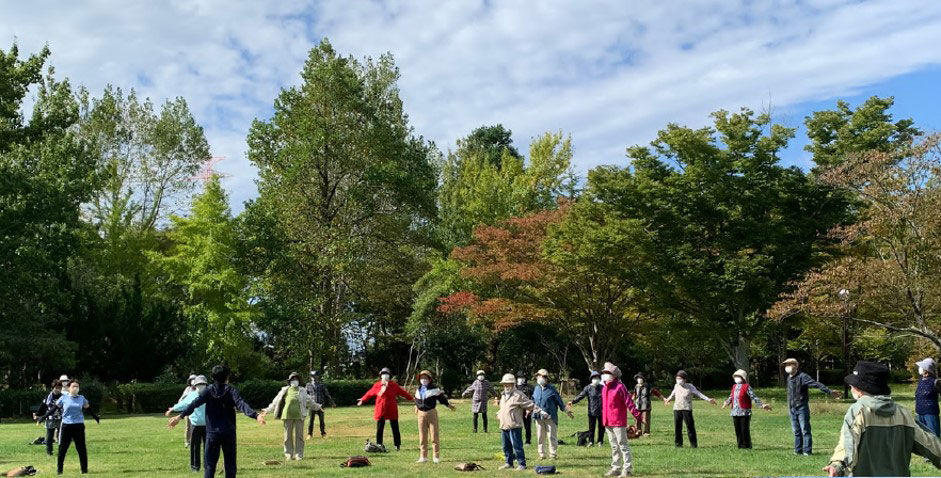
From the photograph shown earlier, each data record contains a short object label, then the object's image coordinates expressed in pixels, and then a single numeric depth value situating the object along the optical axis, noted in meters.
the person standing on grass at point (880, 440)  6.46
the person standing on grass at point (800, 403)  15.70
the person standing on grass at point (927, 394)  15.02
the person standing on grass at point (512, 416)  14.01
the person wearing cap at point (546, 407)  15.70
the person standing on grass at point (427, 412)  15.66
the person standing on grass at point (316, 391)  22.00
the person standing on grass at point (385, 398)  17.67
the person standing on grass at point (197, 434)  14.27
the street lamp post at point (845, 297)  26.25
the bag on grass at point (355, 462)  14.89
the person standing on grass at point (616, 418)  13.20
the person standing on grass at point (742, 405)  16.89
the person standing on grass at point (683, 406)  17.28
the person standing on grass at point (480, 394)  22.83
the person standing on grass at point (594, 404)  18.38
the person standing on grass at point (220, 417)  11.62
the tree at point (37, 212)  35.03
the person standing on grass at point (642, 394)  20.06
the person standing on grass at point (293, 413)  16.27
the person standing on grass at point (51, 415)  17.25
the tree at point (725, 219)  36.38
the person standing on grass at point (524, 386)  18.73
